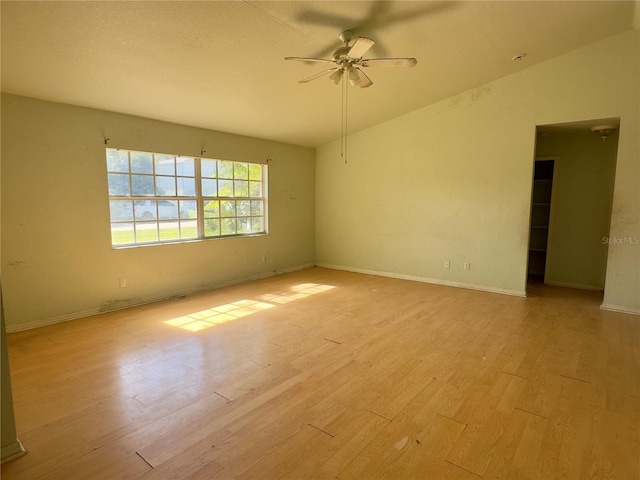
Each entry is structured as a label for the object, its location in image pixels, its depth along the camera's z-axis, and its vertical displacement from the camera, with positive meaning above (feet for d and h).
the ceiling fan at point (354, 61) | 8.66 +4.11
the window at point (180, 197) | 14.07 +0.49
